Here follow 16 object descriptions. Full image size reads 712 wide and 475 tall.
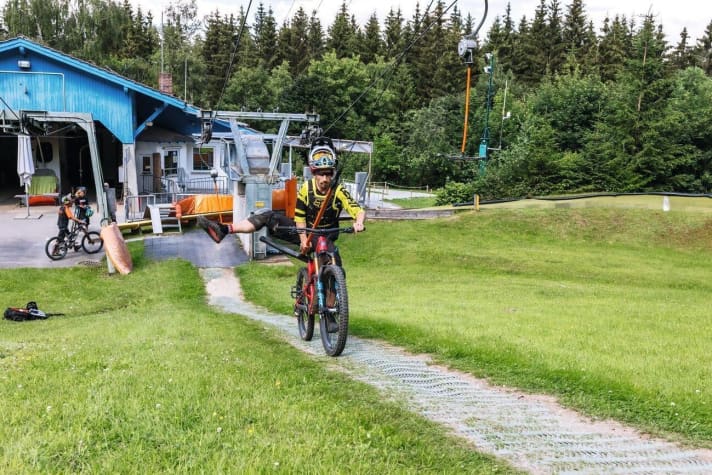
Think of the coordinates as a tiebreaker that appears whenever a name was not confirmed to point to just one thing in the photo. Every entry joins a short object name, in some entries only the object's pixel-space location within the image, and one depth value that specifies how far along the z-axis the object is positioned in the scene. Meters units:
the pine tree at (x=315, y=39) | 80.75
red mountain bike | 6.43
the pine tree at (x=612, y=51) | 69.50
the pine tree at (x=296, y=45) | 78.62
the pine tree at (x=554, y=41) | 76.12
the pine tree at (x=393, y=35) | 80.88
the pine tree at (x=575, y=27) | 78.25
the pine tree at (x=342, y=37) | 78.38
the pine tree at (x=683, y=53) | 75.69
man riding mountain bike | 6.95
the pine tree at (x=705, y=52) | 75.31
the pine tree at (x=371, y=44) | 78.69
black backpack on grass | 11.36
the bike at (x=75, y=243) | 18.16
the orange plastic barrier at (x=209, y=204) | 23.55
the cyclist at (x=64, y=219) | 18.22
